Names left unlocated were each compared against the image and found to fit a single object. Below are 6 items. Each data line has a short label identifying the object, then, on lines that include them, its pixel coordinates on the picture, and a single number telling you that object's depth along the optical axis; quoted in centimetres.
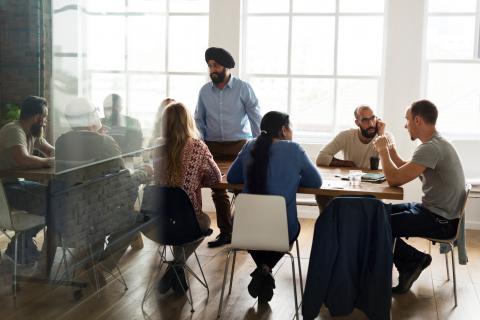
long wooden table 375
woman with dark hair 373
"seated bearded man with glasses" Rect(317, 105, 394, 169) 493
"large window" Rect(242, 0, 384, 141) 671
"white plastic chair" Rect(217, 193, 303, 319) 352
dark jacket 336
